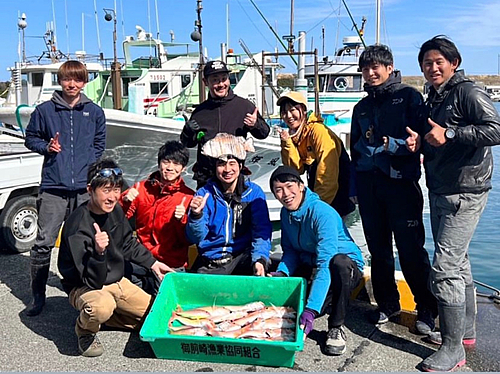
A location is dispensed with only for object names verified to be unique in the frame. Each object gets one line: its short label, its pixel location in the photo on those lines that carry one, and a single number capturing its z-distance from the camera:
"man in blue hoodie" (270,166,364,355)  3.36
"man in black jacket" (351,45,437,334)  3.44
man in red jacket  3.99
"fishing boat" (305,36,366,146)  14.57
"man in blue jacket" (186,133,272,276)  3.81
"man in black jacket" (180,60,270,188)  4.29
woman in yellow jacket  3.89
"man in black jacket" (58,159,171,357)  3.28
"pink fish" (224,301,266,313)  3.62
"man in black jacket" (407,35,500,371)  3.01
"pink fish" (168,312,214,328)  3.45
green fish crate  3.11
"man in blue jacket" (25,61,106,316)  4.02
